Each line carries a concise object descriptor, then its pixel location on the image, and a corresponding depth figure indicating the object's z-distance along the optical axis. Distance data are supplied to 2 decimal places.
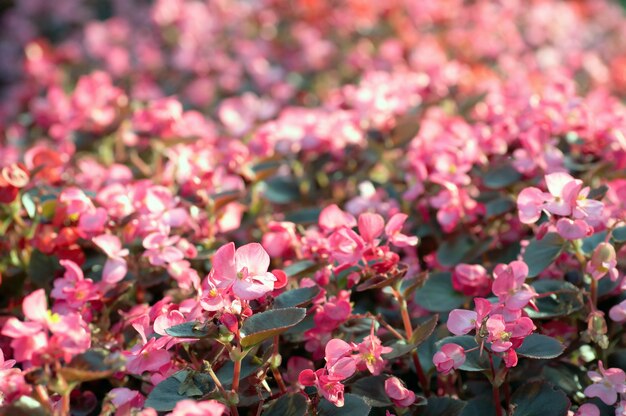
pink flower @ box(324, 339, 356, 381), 0.62
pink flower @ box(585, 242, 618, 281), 0.65
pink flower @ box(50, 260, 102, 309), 0.66
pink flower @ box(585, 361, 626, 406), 0.63
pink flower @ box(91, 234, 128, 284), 0.67
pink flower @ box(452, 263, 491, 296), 0.69
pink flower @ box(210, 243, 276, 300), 0.61
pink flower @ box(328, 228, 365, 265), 0.65
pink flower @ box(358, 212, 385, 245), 0.65
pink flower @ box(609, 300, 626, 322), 0.65
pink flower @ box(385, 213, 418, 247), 0.66
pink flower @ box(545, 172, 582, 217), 0.65
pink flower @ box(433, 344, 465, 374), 0.63
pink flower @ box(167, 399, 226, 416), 0.57
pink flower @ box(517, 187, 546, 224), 0.66
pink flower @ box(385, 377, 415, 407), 0.63
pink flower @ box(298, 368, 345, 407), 0.62
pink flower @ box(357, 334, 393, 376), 0.63
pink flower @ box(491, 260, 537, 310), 0.63
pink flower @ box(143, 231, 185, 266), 0.68
